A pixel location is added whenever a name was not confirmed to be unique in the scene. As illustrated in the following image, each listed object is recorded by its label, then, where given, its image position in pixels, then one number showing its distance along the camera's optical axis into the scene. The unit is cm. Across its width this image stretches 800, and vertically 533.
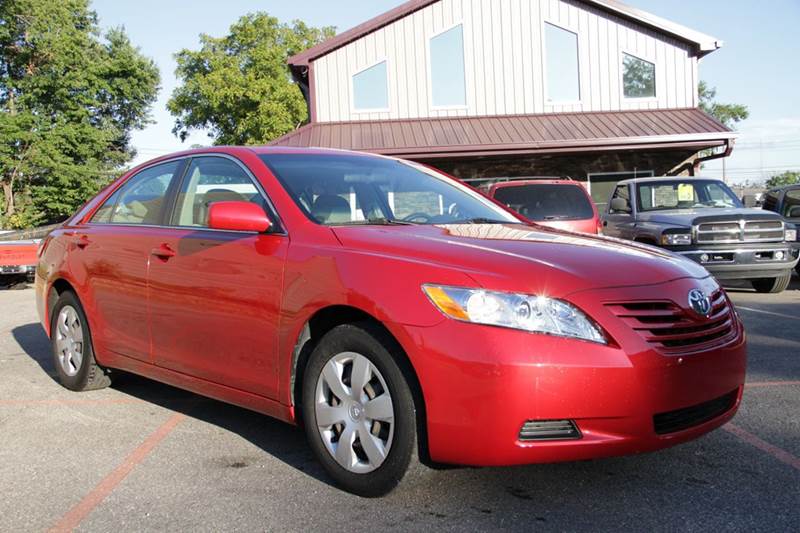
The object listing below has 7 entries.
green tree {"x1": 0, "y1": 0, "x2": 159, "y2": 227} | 3538
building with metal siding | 1912
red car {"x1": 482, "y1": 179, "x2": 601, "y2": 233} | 1085
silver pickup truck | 1019
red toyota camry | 290
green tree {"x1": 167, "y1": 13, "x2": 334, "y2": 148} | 4400
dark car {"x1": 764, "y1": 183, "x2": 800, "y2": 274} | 1256
